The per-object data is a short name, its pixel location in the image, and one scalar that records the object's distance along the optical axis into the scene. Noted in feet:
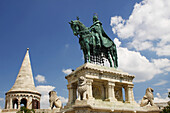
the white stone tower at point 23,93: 138.82
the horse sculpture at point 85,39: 76.69
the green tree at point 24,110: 99.84
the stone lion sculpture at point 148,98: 71.92
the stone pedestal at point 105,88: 63.72
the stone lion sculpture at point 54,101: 75.36
